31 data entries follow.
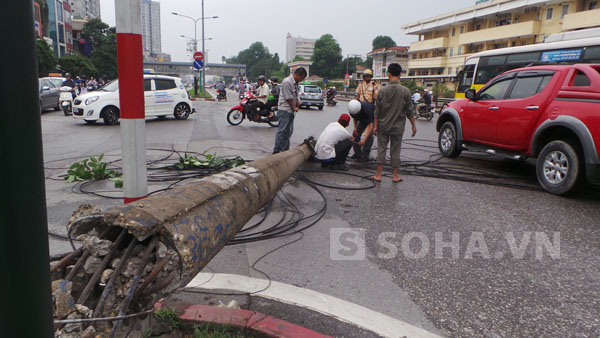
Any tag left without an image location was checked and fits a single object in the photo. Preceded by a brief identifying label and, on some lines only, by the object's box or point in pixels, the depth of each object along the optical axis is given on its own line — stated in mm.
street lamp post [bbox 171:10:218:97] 41006
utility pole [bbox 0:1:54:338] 760
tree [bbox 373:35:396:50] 121875
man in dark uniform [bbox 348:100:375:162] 8422
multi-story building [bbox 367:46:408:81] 74688
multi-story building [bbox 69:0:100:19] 110500
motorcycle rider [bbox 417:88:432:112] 21531
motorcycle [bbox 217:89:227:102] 33531
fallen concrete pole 1512
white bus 13258
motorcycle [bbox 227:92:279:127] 14813
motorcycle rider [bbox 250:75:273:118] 14805
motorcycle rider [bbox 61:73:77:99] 20397
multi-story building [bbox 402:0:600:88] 37897
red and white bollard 2189
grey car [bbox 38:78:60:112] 17469
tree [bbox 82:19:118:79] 69319
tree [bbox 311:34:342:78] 113125
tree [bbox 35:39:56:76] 35750
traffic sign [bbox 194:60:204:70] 29275
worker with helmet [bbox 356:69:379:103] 9812
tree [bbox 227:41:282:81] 164738
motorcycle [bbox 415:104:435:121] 21500
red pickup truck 5566
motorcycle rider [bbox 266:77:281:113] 14953
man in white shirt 7418
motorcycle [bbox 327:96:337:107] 33469
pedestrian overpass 110906
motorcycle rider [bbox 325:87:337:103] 33656
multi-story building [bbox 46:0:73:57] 65375
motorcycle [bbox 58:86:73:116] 16969
